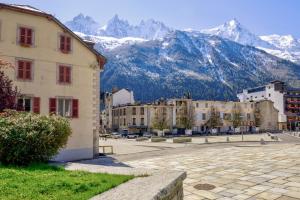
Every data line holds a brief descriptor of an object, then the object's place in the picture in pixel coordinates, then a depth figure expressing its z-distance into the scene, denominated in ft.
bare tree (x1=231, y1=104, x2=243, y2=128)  363.76
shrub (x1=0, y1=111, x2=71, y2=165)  40.86
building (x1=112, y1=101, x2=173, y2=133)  327.35
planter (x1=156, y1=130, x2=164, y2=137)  292.57
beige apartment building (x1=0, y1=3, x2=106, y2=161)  89.40
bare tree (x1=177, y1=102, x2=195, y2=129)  338.75
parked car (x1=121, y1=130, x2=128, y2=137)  295.64
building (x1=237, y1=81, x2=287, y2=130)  451.61
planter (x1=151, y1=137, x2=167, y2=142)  194.45
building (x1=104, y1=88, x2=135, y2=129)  371.76
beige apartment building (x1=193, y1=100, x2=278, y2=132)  357.82
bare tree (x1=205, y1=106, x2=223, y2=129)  351.05
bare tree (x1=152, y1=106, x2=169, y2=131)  312.29
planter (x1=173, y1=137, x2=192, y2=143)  176.02
